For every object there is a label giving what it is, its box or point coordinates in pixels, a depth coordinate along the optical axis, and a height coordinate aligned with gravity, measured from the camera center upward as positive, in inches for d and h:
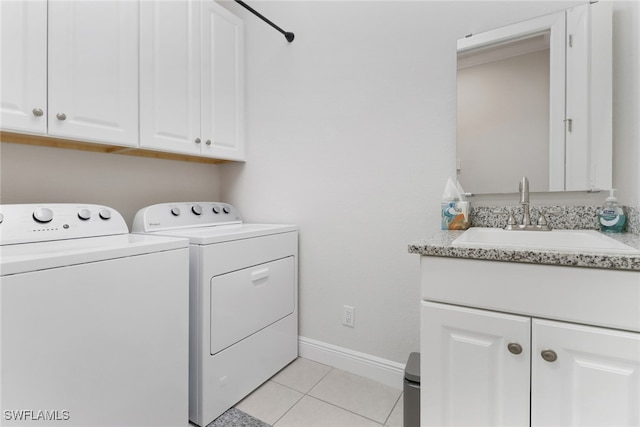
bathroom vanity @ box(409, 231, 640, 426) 31.0 -13.8
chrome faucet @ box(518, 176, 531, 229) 52.5 +1.6
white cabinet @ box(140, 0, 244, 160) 64.5 +31.0
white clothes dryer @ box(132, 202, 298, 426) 55.2 -18.3
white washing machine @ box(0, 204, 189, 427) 34.6 -14.8
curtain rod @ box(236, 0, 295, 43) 75.5 +45.1
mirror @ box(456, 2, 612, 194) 49.3 +18.8
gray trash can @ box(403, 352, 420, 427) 48.1 -29.5
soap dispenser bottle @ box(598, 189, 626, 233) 46.5 -0.6
